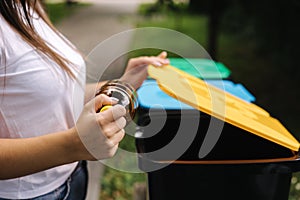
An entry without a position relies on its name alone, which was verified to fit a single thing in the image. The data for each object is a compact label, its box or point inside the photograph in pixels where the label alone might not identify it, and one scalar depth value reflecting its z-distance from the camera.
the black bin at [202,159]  1.34
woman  1.03
